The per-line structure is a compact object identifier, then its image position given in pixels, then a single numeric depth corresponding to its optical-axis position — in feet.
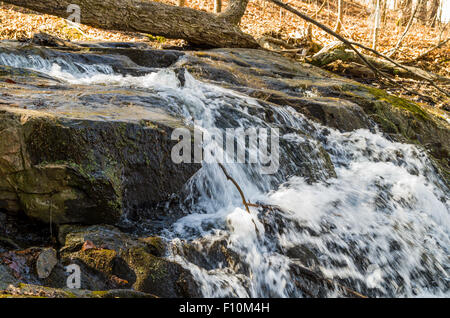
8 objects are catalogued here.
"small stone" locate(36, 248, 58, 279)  8.71
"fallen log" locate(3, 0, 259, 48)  25.95
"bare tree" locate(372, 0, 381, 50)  43.47
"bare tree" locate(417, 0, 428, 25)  75.29
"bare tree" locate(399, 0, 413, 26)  63.57
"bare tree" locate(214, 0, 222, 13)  46.80
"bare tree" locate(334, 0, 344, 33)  50.54
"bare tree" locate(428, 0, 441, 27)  75.19
